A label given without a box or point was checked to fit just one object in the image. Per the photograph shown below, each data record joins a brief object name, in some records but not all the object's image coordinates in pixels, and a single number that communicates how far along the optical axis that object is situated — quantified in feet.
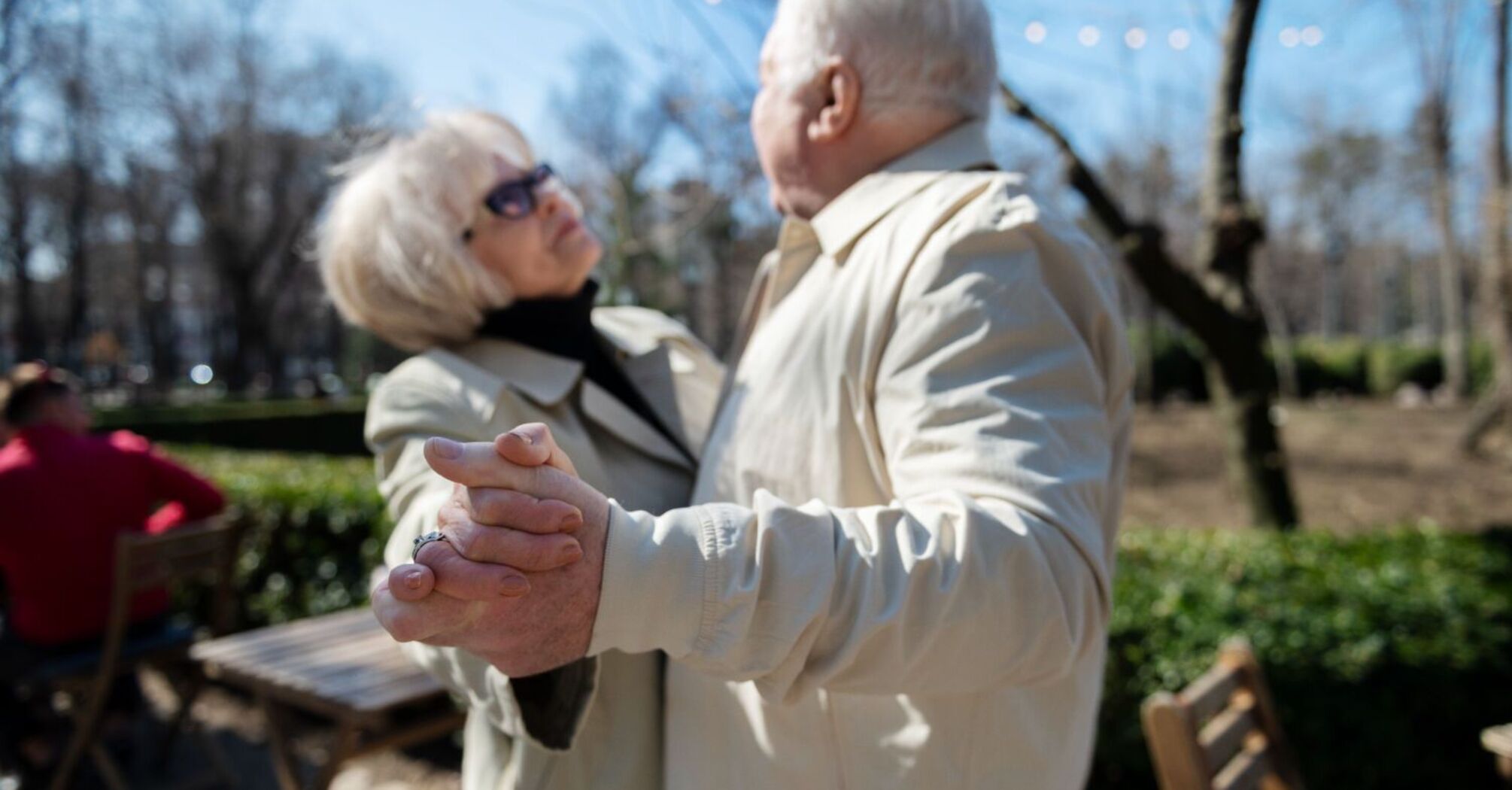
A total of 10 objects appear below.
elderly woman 4.19
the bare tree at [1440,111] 41.98
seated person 13.32
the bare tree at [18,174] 40.34
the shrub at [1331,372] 81.51
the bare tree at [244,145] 69.77
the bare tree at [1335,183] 82.17
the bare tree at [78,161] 52.01
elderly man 2.73
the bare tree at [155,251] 75.20
